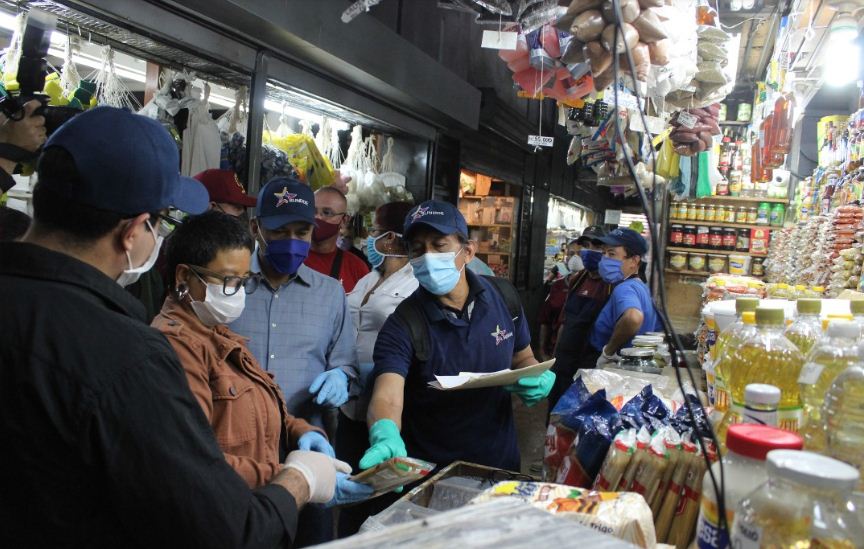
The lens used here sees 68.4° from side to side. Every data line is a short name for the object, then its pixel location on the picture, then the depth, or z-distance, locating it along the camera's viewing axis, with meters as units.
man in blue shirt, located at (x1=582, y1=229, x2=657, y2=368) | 4.02
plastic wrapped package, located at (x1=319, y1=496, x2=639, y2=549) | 0.73
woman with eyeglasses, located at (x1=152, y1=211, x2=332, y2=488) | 1.57
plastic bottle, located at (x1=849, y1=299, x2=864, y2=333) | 1.59
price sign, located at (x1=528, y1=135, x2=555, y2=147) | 4.21
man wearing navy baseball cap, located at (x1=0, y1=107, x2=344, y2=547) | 0.95
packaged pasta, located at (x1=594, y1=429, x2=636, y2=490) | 1.34
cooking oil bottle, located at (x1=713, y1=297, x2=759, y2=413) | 1.37
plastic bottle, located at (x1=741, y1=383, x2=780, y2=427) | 0.95
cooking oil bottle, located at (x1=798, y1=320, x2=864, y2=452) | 1.14
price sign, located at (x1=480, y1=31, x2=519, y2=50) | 2.61
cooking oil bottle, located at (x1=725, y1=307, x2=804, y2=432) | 1.20
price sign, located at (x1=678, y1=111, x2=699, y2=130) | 3.58
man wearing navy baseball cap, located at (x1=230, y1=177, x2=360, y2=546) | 2.26
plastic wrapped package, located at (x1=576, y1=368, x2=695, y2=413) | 2.23
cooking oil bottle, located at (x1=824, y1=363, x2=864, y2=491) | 1.04
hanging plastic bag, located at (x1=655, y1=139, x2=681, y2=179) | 4.33
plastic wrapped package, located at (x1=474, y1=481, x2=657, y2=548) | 1.08
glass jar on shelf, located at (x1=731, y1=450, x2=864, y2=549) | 0.71
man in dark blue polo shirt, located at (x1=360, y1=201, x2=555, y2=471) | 2.16
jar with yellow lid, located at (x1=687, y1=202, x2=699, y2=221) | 7.21
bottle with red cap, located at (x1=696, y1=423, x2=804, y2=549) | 0.83
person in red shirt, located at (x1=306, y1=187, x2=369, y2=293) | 3.49
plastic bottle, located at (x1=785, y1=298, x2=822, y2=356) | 1.37
